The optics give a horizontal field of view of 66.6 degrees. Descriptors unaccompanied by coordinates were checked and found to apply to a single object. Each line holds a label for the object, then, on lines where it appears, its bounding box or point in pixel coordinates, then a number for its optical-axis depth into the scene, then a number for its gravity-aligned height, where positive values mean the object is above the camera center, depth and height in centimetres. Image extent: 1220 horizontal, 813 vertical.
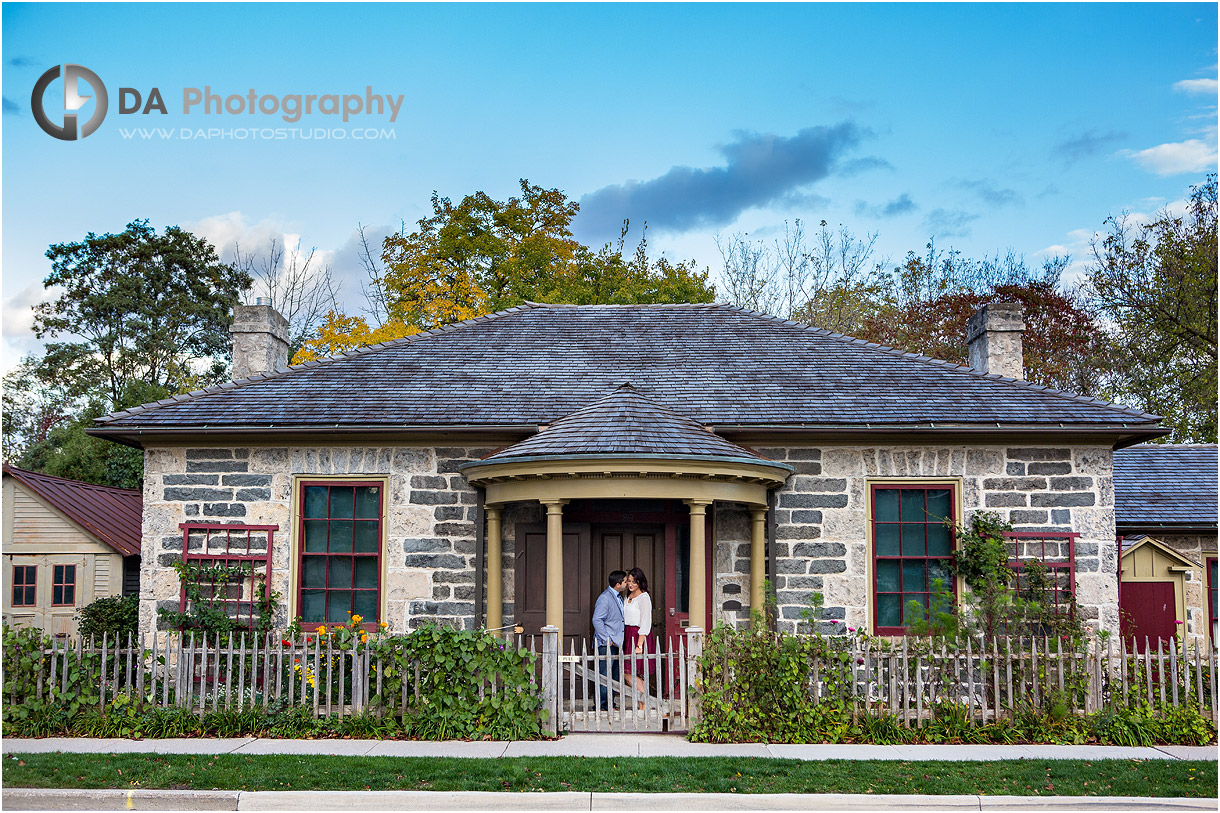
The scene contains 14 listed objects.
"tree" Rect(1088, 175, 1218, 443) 2347 +511
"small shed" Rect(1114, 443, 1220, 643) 1254 -33
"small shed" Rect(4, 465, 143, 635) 1608 -74
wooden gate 875 -177
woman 1037 -114
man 1005 -118
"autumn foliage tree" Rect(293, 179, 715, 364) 2531 +717
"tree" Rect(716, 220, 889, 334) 3047 +729
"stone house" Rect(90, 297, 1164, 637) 1080 +8
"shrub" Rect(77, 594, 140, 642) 1205 -140
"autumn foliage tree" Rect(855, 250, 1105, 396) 2731 +563
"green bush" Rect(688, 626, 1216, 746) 866 -193
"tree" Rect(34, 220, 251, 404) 3422 +760
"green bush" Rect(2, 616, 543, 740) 876 -183
